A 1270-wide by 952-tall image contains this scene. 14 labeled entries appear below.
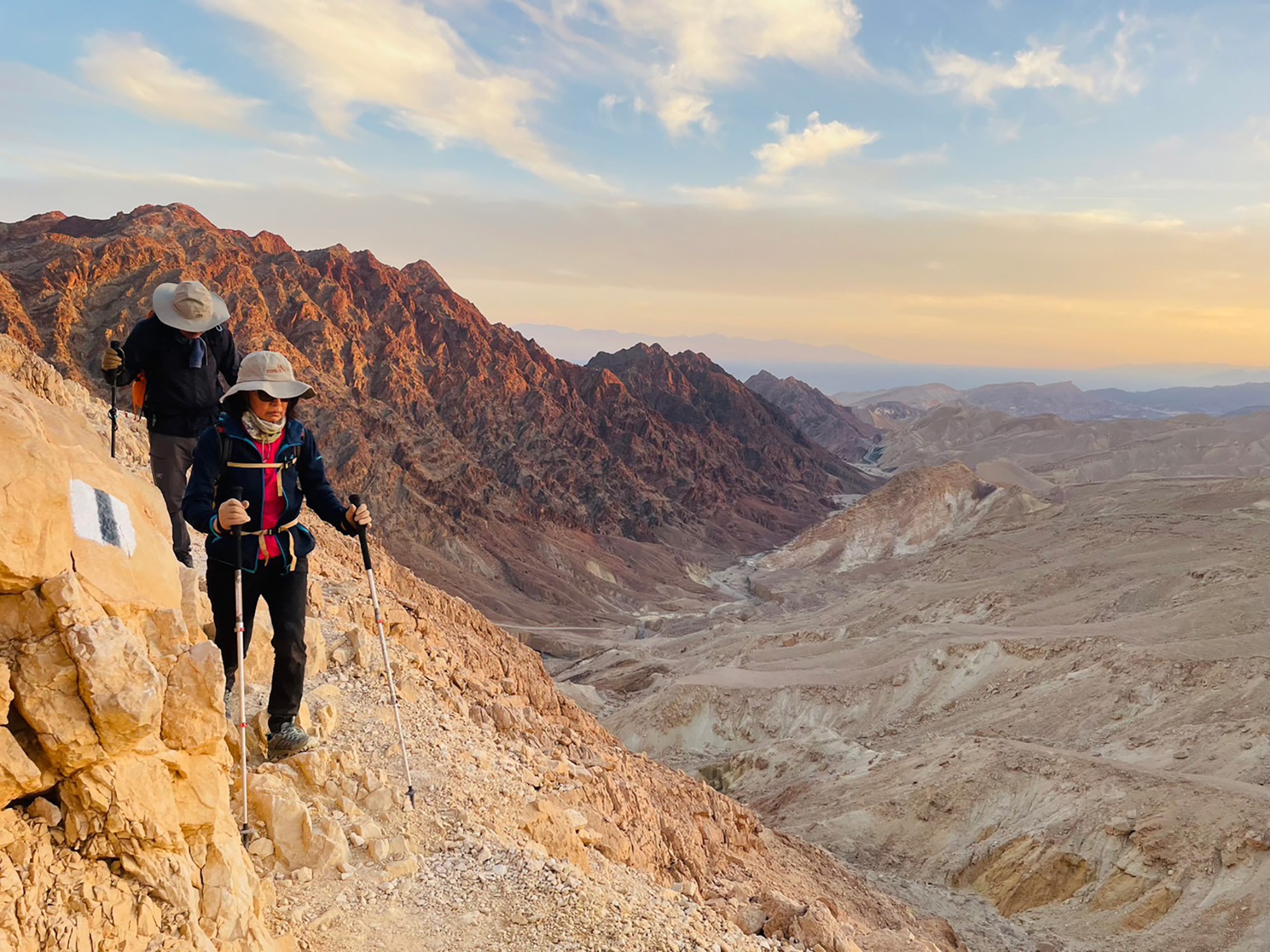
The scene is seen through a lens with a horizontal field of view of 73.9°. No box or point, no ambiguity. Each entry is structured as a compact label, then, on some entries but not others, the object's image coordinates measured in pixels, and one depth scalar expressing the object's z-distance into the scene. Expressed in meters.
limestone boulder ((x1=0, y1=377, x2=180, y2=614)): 3.11
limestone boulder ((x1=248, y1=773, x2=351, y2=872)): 4.35
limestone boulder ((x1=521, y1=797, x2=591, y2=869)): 6.32
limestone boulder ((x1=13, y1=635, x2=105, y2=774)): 3.00
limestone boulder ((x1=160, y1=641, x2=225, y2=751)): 3.47
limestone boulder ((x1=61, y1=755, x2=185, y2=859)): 3.10
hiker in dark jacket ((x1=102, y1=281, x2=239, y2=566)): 5.83
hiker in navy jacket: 4.60
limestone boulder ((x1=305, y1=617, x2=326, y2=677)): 6.92
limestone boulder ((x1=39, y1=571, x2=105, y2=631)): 3.12
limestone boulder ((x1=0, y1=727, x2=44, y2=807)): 2.89
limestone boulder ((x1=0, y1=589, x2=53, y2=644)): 3.06
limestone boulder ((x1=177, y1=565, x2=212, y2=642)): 4.63
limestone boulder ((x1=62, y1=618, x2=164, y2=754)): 3.10
